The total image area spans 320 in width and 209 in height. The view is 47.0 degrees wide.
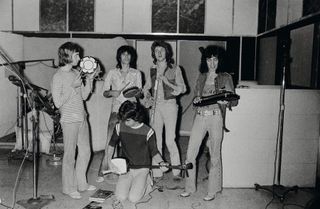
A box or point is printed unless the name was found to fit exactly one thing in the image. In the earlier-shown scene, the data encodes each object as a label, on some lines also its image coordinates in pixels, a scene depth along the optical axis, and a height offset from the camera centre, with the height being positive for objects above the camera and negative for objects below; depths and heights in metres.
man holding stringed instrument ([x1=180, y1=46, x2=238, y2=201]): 3.46 -0.32
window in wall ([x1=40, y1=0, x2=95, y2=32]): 6.37 +0.95
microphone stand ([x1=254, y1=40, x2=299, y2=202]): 3.63 -0.82
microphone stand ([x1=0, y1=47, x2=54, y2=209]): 3.23 -1.20
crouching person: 3.17 -0.70
